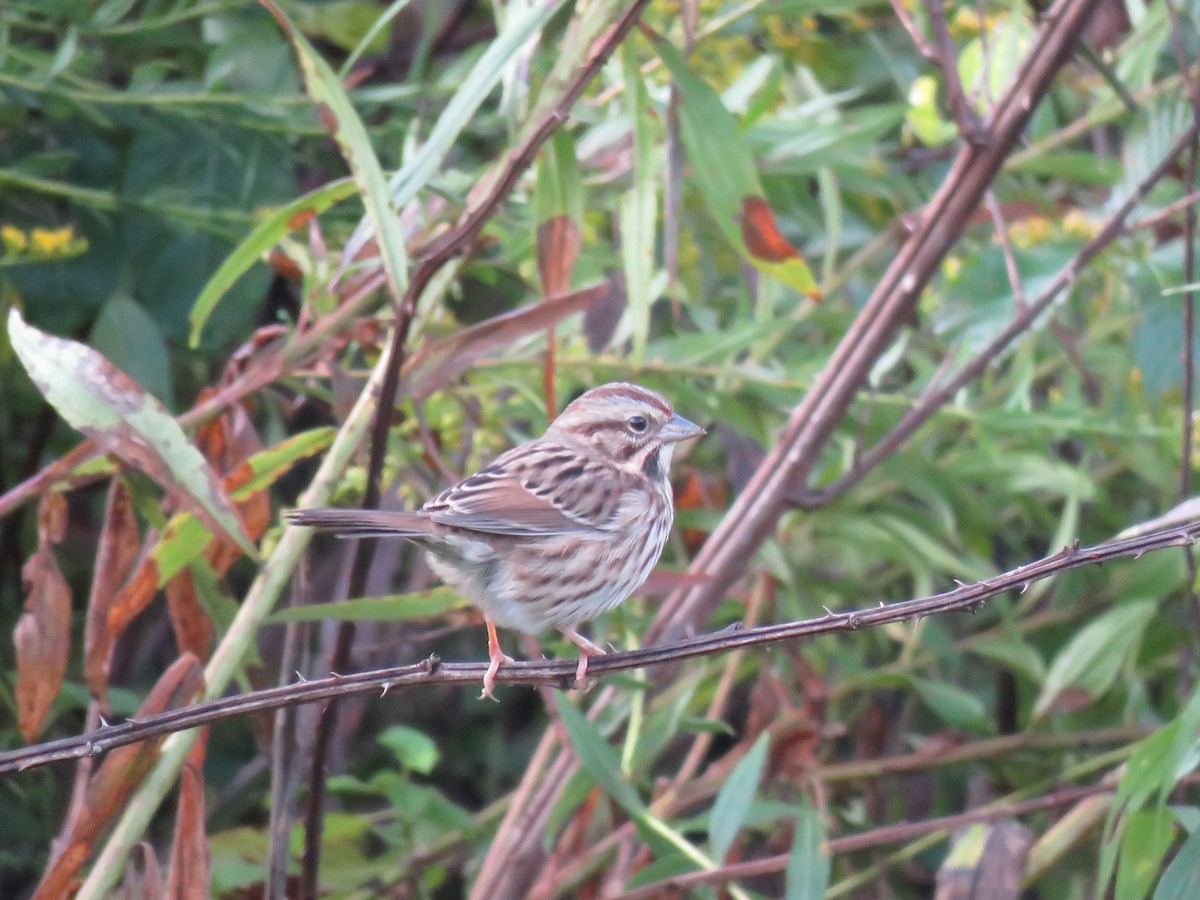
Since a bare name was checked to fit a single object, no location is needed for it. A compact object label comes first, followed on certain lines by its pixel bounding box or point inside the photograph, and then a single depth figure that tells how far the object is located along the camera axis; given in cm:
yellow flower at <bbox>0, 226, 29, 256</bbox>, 561
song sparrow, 543
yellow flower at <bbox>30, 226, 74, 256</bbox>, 571
